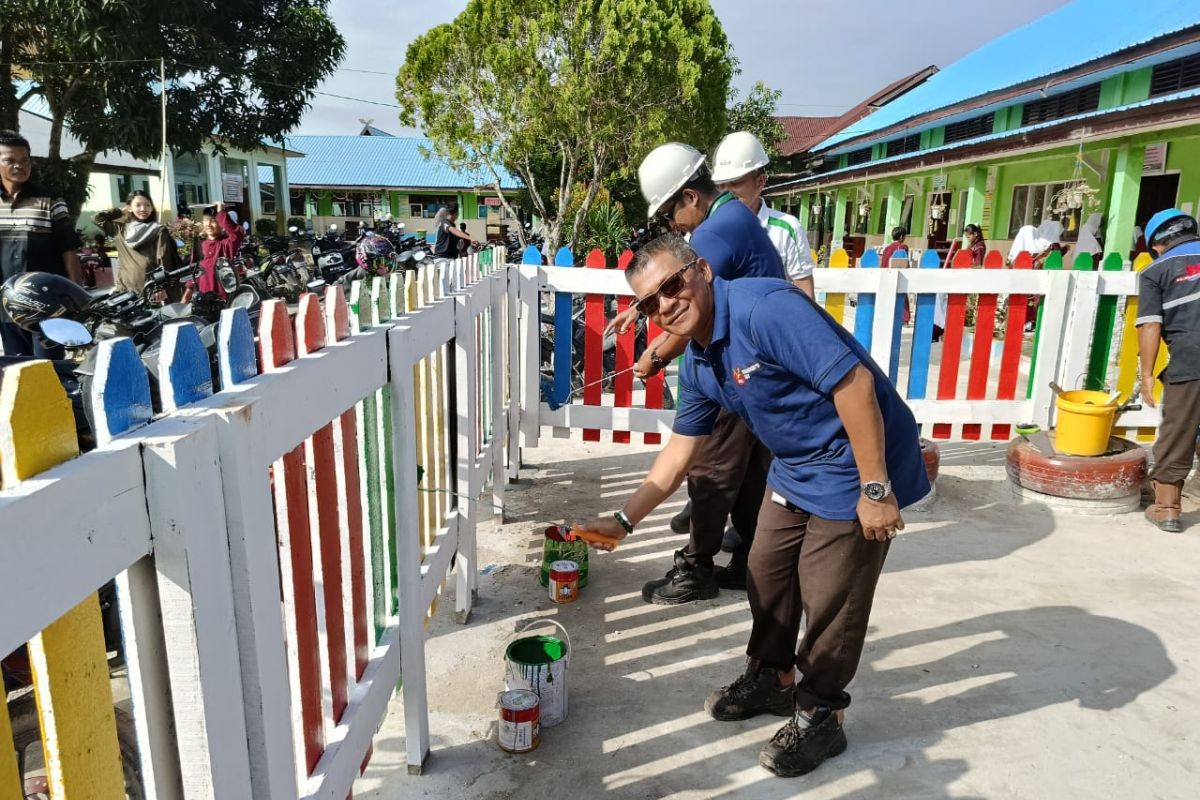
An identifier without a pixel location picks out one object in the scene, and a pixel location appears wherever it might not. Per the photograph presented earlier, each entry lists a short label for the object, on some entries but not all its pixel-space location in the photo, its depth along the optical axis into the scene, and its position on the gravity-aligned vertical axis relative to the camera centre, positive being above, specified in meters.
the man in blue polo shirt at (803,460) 2.00 -0.62
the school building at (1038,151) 10.25 +1.36
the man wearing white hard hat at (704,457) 3.25 -0.94
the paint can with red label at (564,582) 3.28 -1.45
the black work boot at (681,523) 4.10 -1.50
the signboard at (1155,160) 11.08 +1.14
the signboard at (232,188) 27.69 +1.50
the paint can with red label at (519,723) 2.35 -1.46
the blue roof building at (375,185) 37.34 +2.17
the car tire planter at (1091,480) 4.29 -1.32
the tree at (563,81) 13.16 +2.67
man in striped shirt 4.18 +0.01
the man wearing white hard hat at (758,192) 3.44 +0.20
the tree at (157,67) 11.91 +2.74
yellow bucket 4.32 -1.01
